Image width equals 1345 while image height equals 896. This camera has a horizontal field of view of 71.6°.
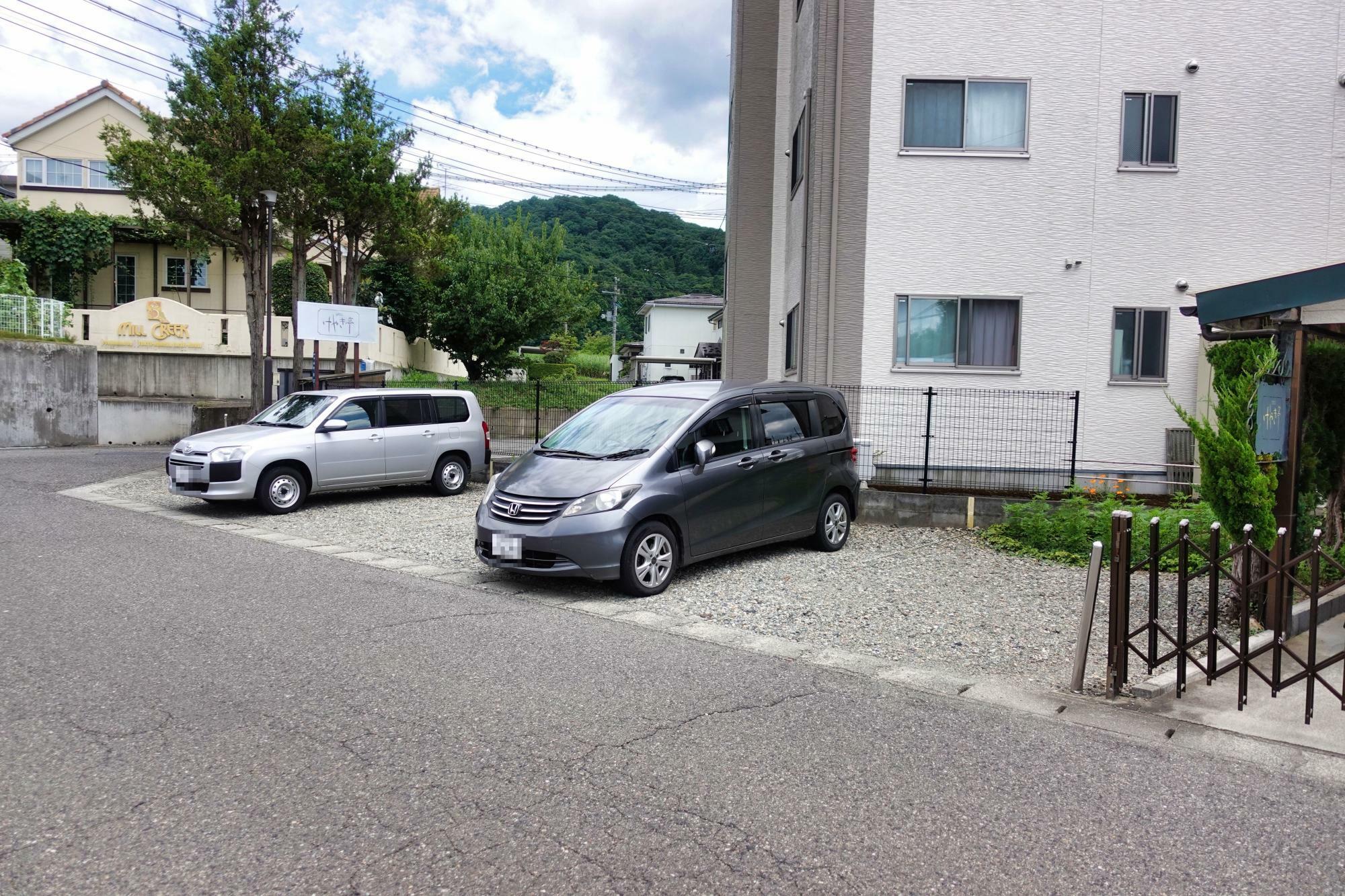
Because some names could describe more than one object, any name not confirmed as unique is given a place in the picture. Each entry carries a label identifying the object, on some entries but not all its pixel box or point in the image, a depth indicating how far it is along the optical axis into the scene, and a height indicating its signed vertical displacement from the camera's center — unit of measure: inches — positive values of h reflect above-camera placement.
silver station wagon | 457.7 -32.9
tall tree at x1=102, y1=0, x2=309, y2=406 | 737.6 +206.2
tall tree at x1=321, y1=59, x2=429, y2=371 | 796.0 +189.9
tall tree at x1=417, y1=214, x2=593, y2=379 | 1212.5 +123.9
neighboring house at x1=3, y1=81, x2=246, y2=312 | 1302.9 +267.7
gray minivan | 299.0 -32.1
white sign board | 695.1 +48.5
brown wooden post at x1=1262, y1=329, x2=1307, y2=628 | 253.6 -15.9
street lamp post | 744.3 +144.0
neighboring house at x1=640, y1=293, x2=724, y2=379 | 2271.2 +166.2
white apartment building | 506.9 +118.5
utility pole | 2341.3 +253.8
